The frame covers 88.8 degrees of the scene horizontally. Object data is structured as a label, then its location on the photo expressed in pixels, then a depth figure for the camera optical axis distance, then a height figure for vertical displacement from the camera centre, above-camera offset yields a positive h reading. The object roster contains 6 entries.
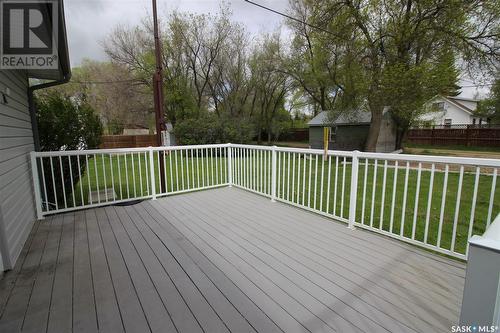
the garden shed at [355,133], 14.05 -0.05
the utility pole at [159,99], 4.66 +0.62
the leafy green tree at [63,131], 4.33 +0.03
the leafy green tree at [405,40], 8.48 +3.24
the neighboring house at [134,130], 23.47 +0.27
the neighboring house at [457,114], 24.00 +1.70
